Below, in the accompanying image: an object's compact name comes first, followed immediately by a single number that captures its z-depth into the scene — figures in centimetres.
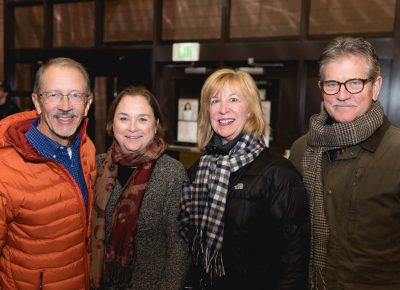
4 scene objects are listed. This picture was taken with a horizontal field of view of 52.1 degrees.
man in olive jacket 166
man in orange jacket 172
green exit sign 439
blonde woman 177
